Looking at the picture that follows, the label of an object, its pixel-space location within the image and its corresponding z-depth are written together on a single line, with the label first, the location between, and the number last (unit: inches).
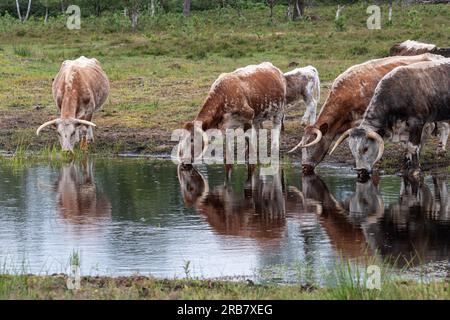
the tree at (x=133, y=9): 1656.5
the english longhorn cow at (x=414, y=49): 816.3
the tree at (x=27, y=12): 2274.4
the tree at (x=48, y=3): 2261.8
